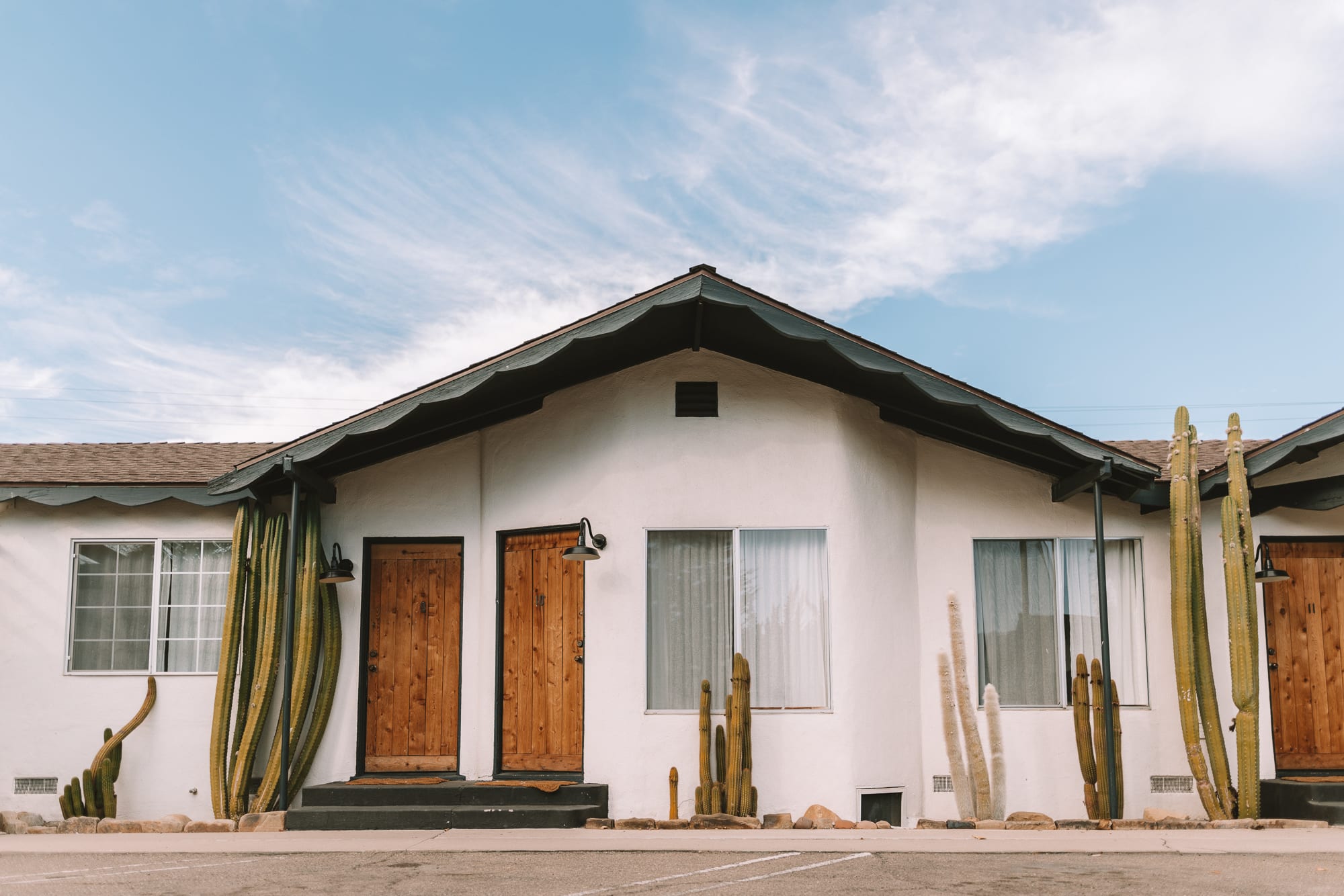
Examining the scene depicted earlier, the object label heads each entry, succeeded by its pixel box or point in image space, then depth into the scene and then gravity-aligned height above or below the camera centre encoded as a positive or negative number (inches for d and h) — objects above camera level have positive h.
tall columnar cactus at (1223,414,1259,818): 370.6 -3.5
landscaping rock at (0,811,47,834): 387.5 -64.7
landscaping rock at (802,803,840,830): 370.0 -62.3
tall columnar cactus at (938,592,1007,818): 391.2 -42.2
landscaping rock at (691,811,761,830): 362.9 -62.2
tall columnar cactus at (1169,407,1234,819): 374.9 -5.2
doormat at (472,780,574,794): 378.0 -52.3
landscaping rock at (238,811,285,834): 371.2 -62.5
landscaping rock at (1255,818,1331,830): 358.6 -63.1
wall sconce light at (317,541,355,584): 407.8 +18.1
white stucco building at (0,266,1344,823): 390.9 +17.1
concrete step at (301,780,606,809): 378.0 -55.7
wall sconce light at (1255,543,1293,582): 406.9 +16.0
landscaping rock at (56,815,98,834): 380.8 -64.6
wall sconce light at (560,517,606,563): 379.6 +22.6
